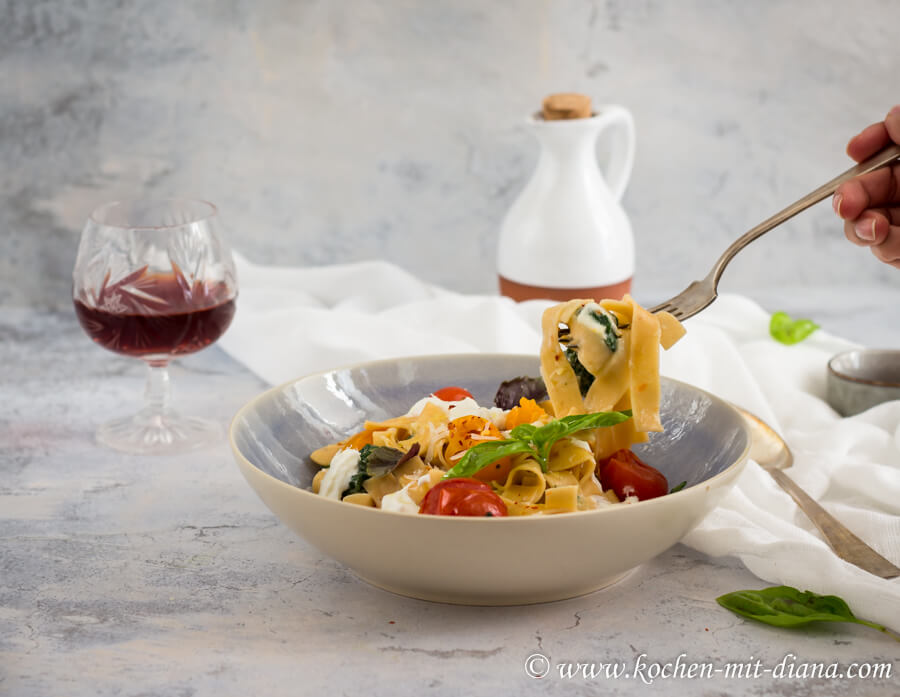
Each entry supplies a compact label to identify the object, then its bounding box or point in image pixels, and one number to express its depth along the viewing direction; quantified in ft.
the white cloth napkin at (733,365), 3.14
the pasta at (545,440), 3.03
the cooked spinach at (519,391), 3.35
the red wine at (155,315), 3.57
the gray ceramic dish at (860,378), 3.58
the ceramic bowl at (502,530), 2.91
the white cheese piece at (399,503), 3.03
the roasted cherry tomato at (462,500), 2.97
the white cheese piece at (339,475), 3.13
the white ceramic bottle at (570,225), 4.07
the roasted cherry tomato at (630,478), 3.12
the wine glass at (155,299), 3.57
